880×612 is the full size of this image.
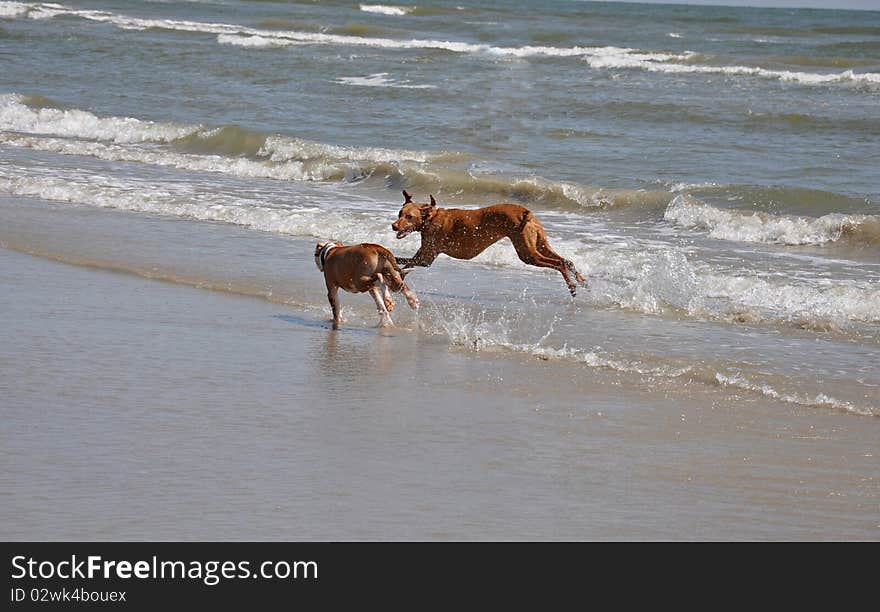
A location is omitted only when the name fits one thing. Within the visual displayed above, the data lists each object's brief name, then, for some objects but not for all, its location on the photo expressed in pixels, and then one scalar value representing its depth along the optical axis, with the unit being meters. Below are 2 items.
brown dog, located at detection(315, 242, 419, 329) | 16.86
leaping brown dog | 18.70
